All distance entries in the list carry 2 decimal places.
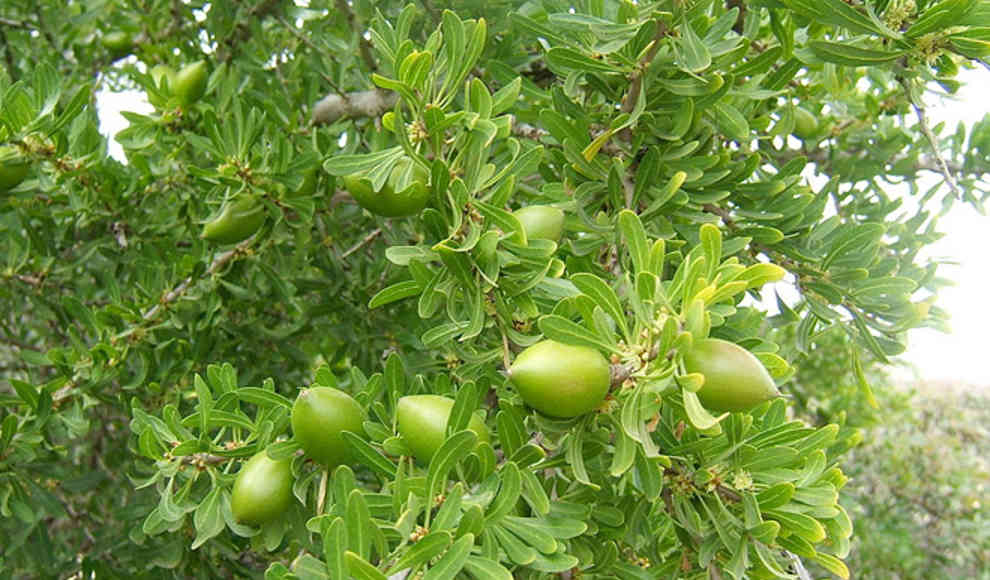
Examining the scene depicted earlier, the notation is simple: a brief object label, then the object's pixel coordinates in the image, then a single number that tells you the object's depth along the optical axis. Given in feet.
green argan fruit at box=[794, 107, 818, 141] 2.76
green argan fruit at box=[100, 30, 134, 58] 3.53
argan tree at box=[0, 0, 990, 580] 1.76
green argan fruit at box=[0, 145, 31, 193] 2.26
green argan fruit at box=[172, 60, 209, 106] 2.59
